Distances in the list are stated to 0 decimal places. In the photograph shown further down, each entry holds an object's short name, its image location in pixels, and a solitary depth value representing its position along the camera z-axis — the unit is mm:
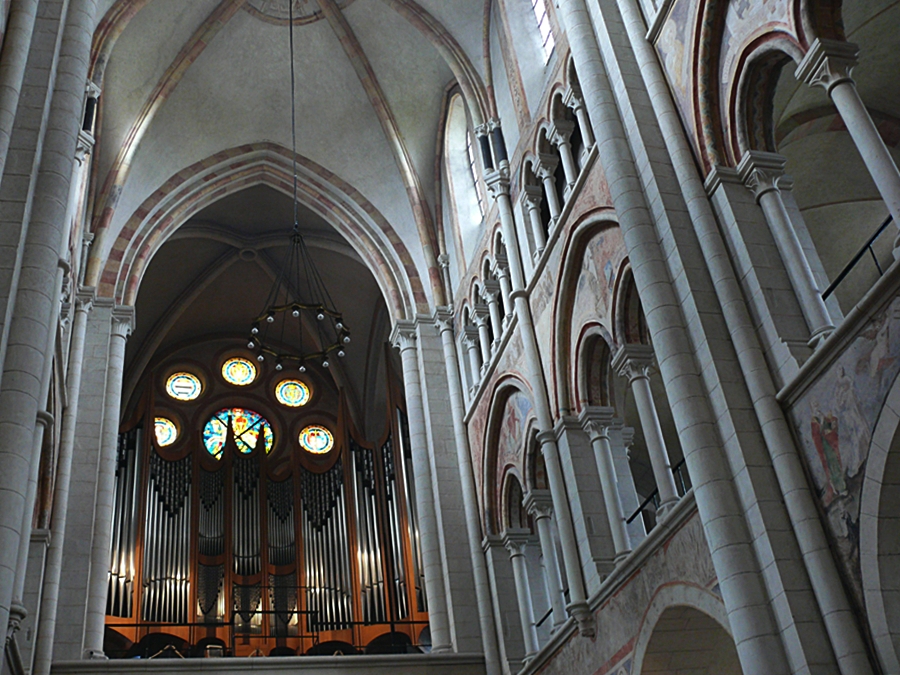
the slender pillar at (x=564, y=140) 13570
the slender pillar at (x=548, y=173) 14039
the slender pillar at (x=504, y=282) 15423
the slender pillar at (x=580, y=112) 12625
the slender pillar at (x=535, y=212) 14367
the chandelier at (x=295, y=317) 24797
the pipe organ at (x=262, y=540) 22281
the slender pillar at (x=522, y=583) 14566
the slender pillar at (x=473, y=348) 17609
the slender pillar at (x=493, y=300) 16406
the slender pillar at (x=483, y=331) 17094
